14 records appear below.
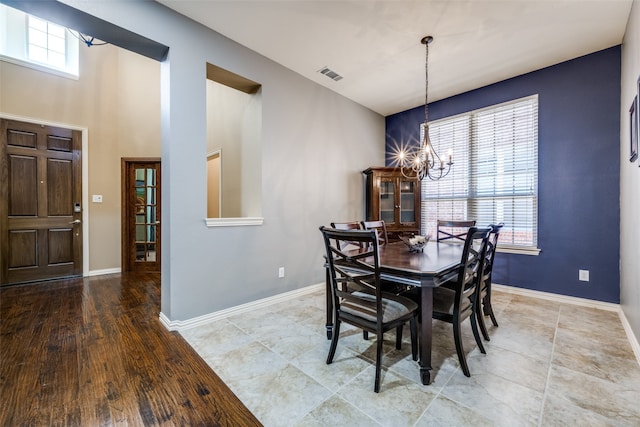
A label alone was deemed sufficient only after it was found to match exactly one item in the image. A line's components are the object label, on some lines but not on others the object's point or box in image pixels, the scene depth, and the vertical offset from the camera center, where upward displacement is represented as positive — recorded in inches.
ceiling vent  132.6 +70.9
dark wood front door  143.9 +4.7
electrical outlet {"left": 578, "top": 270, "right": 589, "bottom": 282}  117.6 -28.8
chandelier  104.6 +22.5
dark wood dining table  62.7 -15.9
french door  183.8 -2.6
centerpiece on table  90.8 -11.4
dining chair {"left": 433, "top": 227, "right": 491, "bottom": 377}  66.4 -24.6
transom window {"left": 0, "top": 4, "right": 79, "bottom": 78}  145.6 +97.6
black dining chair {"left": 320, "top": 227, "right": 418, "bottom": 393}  61.6 -24.6
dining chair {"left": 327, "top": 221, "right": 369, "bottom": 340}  86.9 -5.9
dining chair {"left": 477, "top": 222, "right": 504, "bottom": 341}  83.5 -25.8
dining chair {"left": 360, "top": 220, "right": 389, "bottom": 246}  112.1 -7.9
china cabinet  165.9 +6.9
